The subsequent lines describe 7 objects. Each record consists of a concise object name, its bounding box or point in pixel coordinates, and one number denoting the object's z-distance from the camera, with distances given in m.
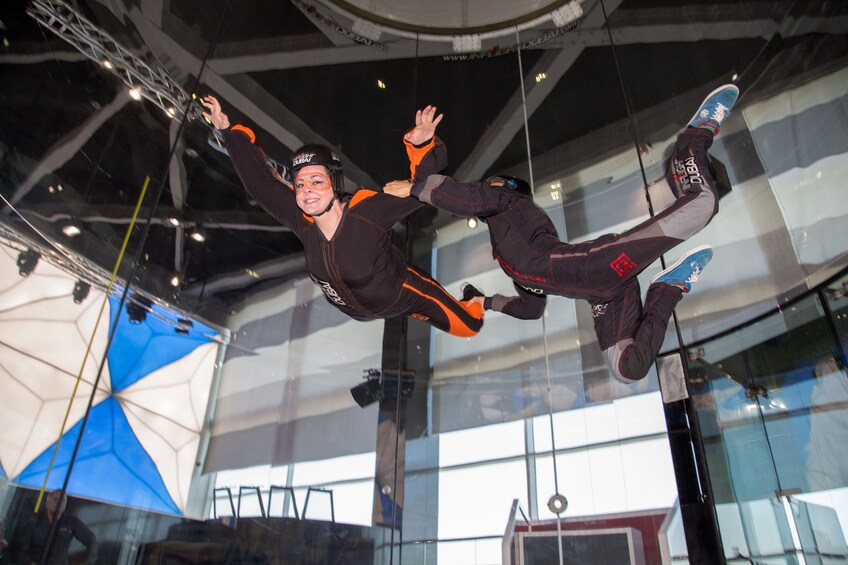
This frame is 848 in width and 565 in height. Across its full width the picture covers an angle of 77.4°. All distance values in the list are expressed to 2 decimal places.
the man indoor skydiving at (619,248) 1.97
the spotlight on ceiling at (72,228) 2.95
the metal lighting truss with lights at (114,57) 2.94
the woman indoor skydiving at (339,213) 2.25
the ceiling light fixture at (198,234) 3.56
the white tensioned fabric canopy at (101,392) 2.57
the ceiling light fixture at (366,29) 4.18
